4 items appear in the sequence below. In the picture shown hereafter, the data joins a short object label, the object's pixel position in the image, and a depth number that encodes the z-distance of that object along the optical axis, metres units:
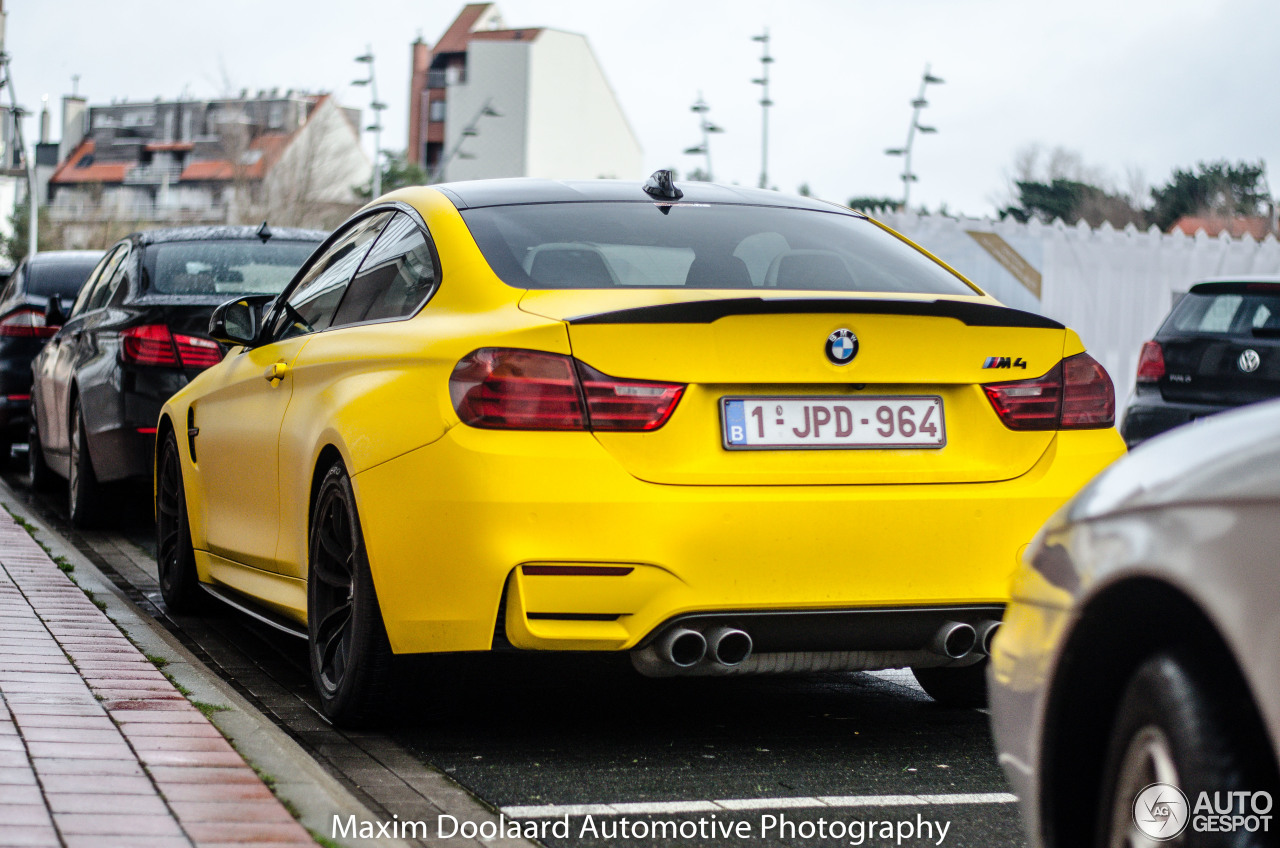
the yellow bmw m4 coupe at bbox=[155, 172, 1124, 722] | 4.03
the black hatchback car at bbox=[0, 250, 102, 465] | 12.92
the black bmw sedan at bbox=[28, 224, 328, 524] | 8.72
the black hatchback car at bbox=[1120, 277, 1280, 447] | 10.60
